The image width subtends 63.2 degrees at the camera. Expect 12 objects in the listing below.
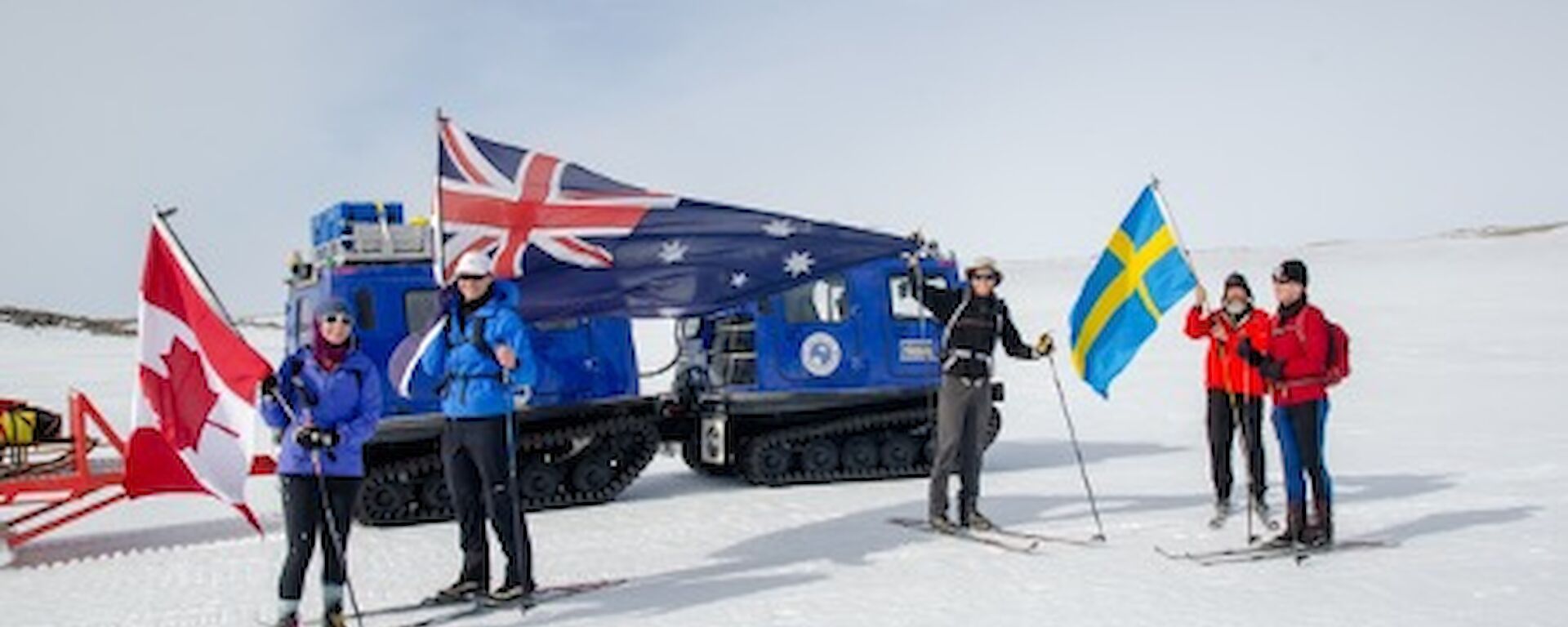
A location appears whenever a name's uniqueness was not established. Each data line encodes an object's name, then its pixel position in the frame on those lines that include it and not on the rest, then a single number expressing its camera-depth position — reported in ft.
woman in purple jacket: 22.22
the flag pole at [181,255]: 24.32
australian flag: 28.55
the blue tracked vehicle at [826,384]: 42.29
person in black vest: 30.96
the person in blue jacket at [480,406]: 24.36
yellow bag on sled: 34.78
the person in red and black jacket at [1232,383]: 29.60
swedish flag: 30.86
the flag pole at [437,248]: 26.81
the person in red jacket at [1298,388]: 26.53
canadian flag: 24.06
